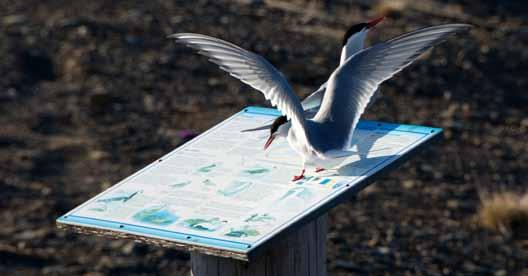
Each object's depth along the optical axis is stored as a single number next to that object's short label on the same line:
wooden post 7.80
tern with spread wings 8.31
